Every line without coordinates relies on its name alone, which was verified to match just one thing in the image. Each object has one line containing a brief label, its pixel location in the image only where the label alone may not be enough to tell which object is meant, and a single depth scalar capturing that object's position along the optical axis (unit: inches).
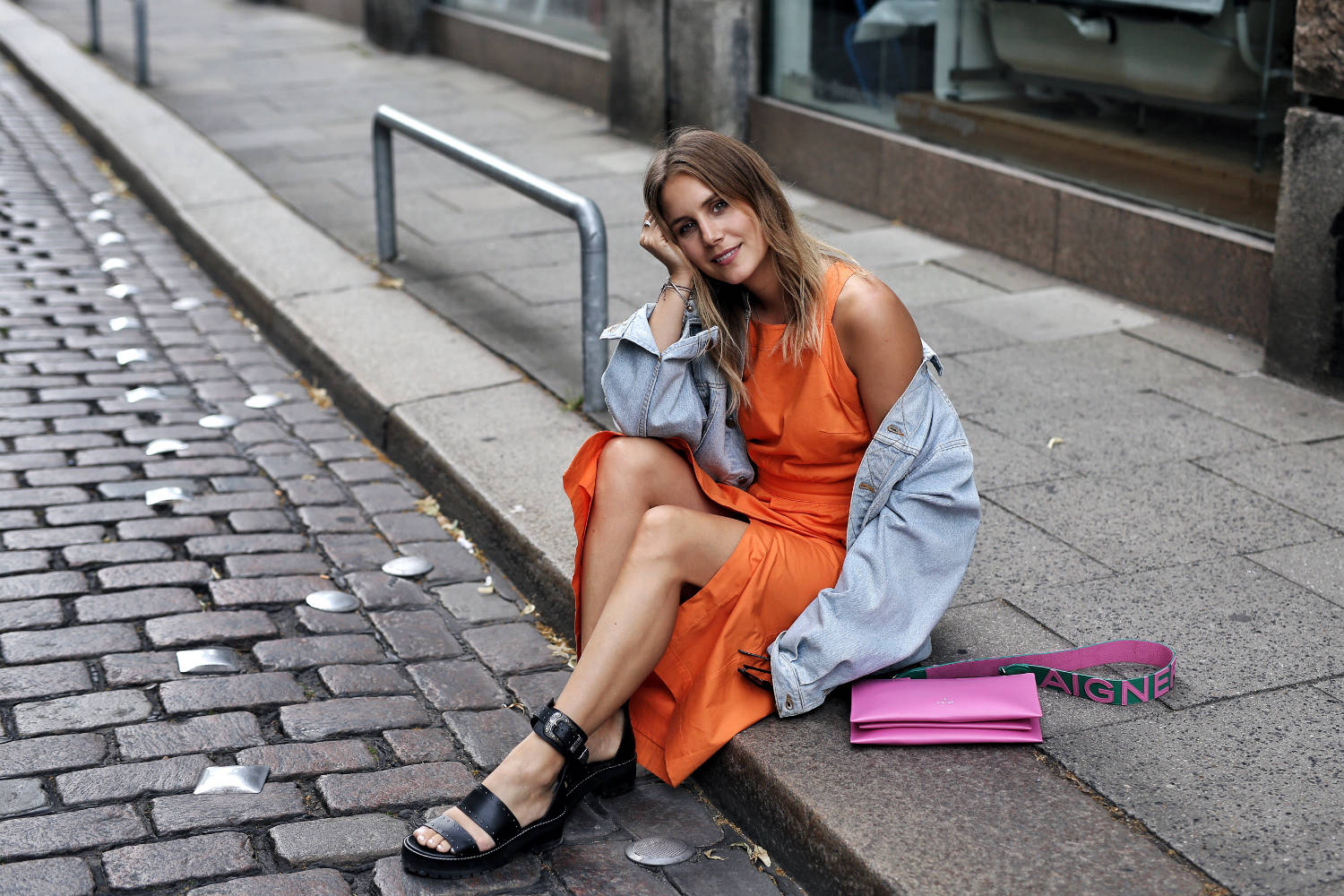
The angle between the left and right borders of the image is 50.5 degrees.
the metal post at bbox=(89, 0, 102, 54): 498.9
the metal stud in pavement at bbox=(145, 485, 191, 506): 167.8
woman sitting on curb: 109.1
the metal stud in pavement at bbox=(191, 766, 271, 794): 112.9
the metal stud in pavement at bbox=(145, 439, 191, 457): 183.5
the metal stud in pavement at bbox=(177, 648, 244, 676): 131.5
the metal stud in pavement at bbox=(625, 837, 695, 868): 106.6
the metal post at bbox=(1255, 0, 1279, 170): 209.4
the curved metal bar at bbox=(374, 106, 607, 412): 175.6
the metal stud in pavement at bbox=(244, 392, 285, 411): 203.9
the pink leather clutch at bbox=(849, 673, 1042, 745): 106.4
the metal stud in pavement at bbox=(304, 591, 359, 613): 145.9
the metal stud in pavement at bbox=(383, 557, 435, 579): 154.6
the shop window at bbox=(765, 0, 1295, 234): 214.1
